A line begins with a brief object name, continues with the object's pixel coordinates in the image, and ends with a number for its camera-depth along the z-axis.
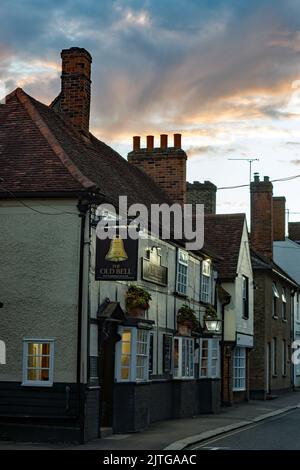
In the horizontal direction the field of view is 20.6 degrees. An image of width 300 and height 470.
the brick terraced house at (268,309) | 38.16
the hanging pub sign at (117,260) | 18.34
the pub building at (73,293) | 18.50
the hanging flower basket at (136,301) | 21.19
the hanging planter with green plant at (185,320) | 25.69
